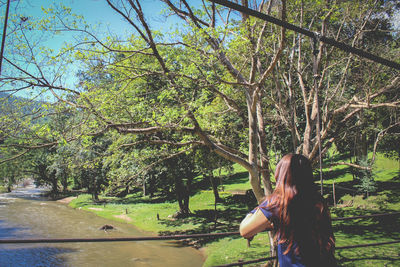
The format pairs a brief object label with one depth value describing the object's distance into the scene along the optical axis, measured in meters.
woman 1.75
